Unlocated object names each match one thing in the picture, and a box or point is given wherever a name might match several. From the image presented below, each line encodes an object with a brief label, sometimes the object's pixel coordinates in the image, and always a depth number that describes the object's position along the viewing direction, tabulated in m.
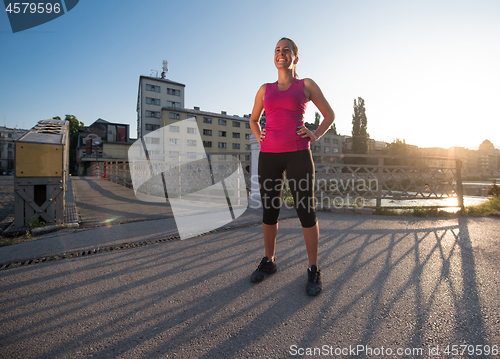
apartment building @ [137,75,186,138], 44.00
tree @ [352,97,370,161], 43.09
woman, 1.90
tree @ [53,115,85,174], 49.53
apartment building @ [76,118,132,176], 46.06
